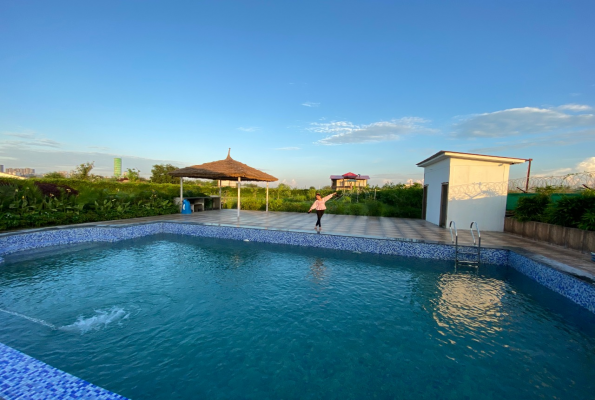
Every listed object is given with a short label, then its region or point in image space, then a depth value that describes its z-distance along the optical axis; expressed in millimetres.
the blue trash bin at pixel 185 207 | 12179
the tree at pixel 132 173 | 28739
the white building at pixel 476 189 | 9117
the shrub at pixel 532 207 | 7707
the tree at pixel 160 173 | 32247
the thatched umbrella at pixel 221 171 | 11025
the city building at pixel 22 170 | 42588
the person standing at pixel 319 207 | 8298
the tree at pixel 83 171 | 22619
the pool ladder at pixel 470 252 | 6248
